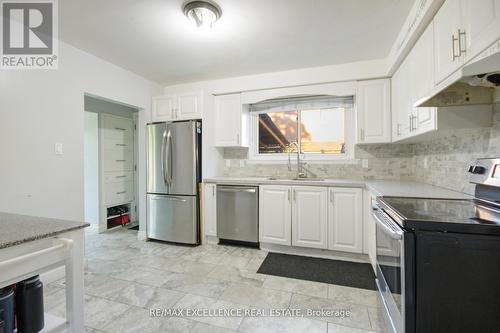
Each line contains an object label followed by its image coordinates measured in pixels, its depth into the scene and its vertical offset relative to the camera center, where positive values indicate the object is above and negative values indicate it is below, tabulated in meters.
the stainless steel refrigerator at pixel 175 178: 3.19 -0.18
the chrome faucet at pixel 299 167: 3.35 -0.03
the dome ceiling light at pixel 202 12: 1.81 +1.25
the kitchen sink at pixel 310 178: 3.21 -0.19
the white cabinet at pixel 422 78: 1.68 +0.69
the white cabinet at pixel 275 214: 2.89 -0.63
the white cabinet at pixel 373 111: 2.78 +0.66
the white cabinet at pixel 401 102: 2.21 +0.65
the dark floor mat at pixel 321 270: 2.25 -1.13
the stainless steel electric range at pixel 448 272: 0.93 -0.45
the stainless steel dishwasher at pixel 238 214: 3.04 -0.66
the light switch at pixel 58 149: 2.36 +0.17
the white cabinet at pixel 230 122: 3.41 +0.65
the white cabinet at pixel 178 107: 3.31 +0.87
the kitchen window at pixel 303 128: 3.30 +0.56
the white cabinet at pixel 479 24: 1.03 +0.68
